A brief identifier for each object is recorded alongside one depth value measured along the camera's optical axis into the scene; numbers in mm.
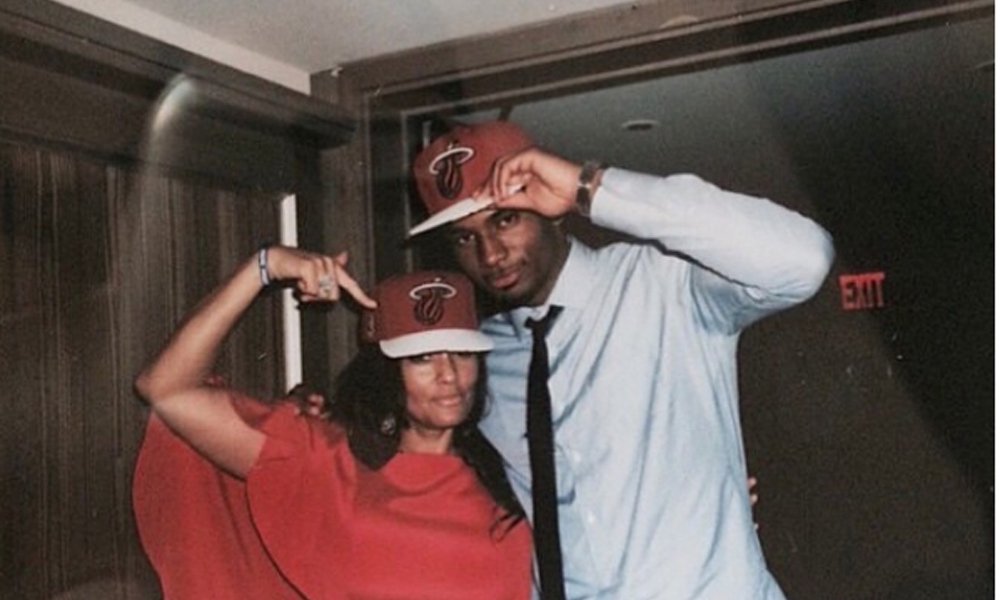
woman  1373
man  1294
